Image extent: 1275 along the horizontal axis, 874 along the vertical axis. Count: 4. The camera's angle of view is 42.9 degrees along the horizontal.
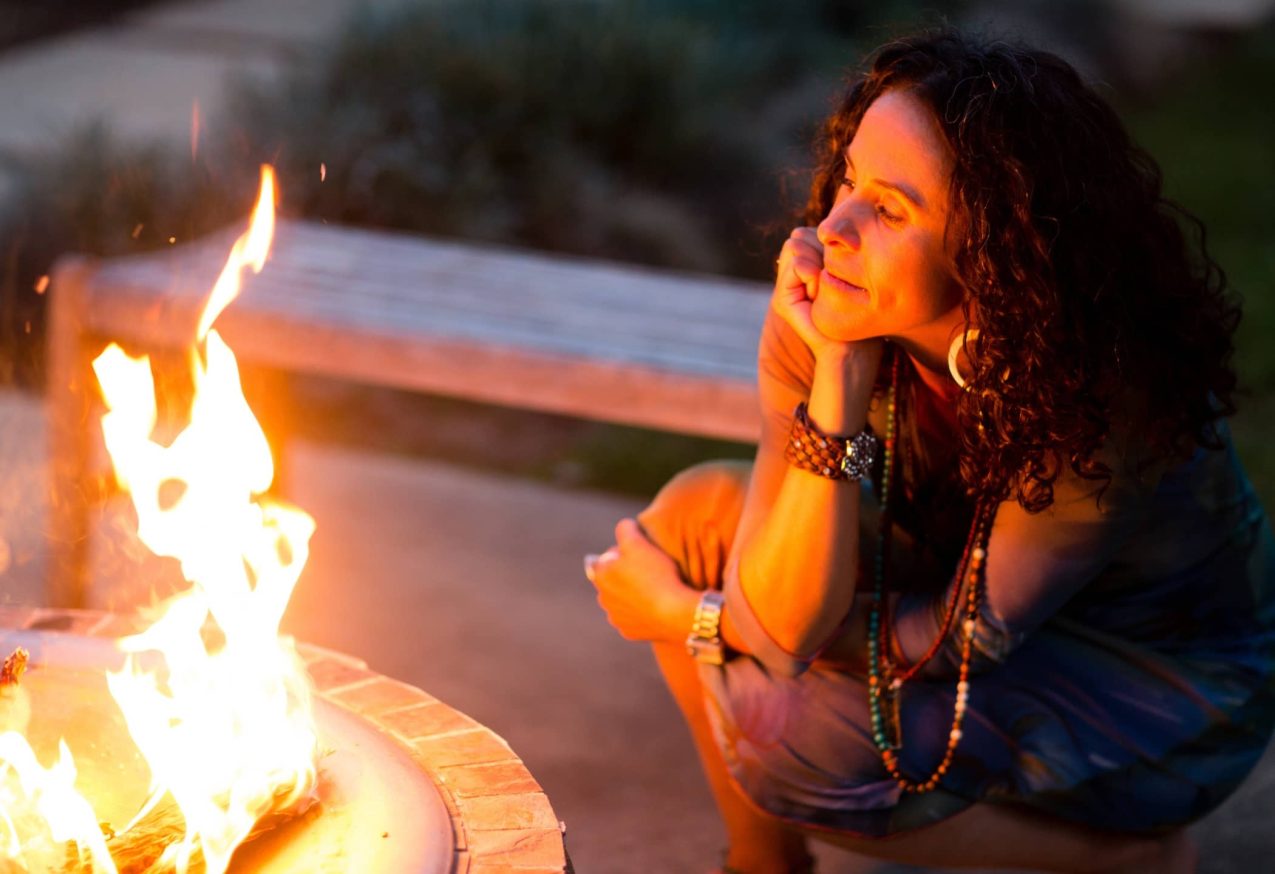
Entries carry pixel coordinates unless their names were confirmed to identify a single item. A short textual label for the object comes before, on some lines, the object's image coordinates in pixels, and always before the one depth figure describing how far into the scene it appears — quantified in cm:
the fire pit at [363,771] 174
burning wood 171
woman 192
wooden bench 302
